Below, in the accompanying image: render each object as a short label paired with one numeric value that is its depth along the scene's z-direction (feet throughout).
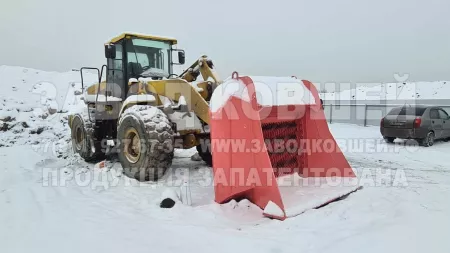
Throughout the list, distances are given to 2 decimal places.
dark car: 34.12
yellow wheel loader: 17.26
